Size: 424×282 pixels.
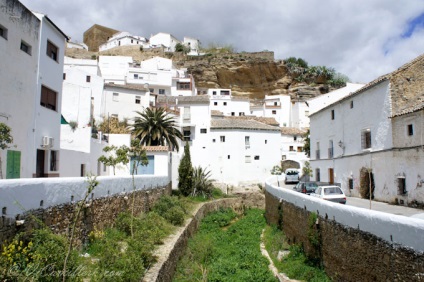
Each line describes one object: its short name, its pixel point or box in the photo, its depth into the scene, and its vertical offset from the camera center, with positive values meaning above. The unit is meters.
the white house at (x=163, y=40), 79.00 +28.38
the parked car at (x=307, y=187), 20.43 -1.16
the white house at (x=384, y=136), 18.05 +1.88
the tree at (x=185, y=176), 29.53 -0.77
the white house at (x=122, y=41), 79.75 +28.36
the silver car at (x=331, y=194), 16.25 -1.23
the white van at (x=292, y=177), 33.09 -0.91
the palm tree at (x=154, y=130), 31.70 +3.31
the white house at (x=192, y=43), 81.01 +28.77
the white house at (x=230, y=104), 54.44 +9.62
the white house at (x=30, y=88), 13.95 +3.40
